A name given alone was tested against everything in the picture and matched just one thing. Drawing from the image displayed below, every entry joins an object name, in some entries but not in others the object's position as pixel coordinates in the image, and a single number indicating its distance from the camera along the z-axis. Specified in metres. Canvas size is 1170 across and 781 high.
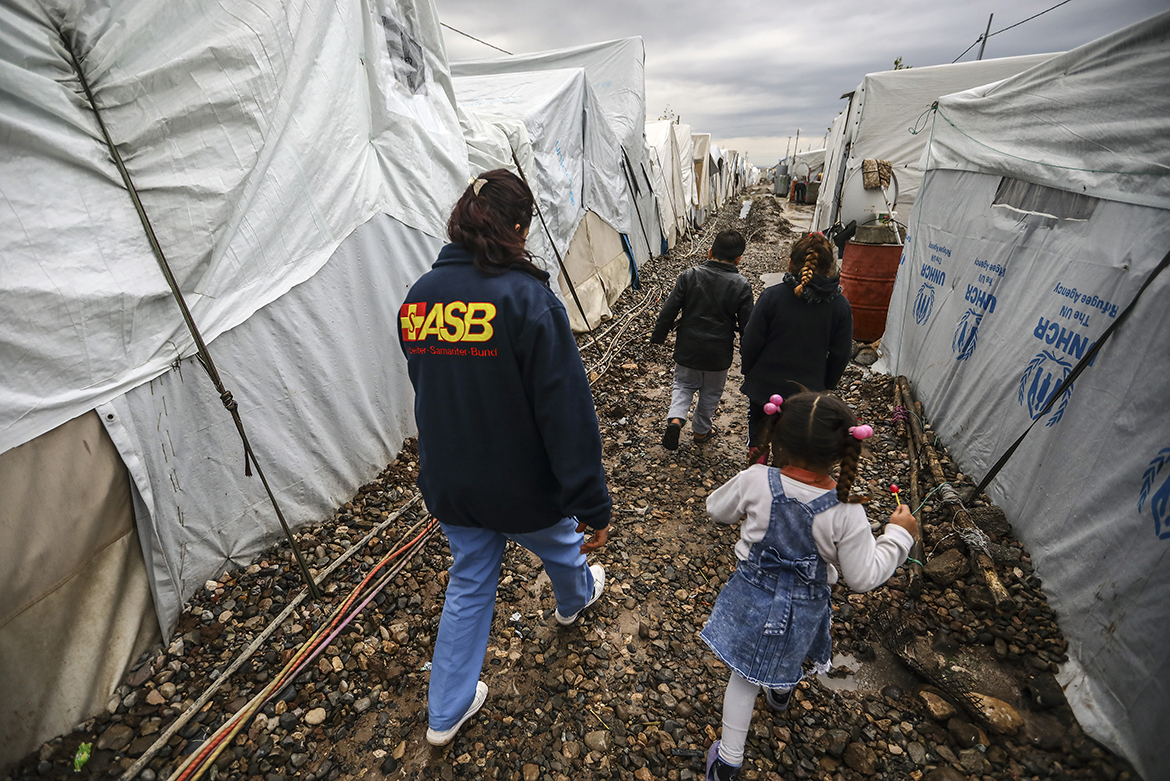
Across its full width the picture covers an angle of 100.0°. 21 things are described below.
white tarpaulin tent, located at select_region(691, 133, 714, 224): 21.78
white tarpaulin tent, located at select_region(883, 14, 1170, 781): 2.00
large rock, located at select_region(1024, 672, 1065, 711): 2.15
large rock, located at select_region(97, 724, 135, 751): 2.05
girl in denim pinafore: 1.62
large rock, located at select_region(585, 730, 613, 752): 2.20
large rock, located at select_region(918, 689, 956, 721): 2.21
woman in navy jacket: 1.65
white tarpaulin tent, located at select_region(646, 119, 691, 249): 13.60
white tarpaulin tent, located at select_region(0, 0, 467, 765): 1.95
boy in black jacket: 3.84
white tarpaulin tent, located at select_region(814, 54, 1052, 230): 8.92
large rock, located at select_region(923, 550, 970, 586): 2.82
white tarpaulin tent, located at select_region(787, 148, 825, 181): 40.19
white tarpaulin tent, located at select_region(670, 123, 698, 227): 17.23
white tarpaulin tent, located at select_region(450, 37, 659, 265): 9.75
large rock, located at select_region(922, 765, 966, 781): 1.99
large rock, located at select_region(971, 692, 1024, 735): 2.10
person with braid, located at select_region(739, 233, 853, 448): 3.04
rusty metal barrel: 5.99
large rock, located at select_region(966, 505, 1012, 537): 2.95
